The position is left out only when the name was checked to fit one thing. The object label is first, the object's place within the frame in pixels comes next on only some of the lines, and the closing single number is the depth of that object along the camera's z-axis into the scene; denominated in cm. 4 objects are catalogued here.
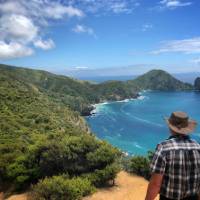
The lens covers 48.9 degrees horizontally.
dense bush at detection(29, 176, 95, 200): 1003
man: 287
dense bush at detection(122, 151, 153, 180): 1469
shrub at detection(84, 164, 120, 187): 1209
